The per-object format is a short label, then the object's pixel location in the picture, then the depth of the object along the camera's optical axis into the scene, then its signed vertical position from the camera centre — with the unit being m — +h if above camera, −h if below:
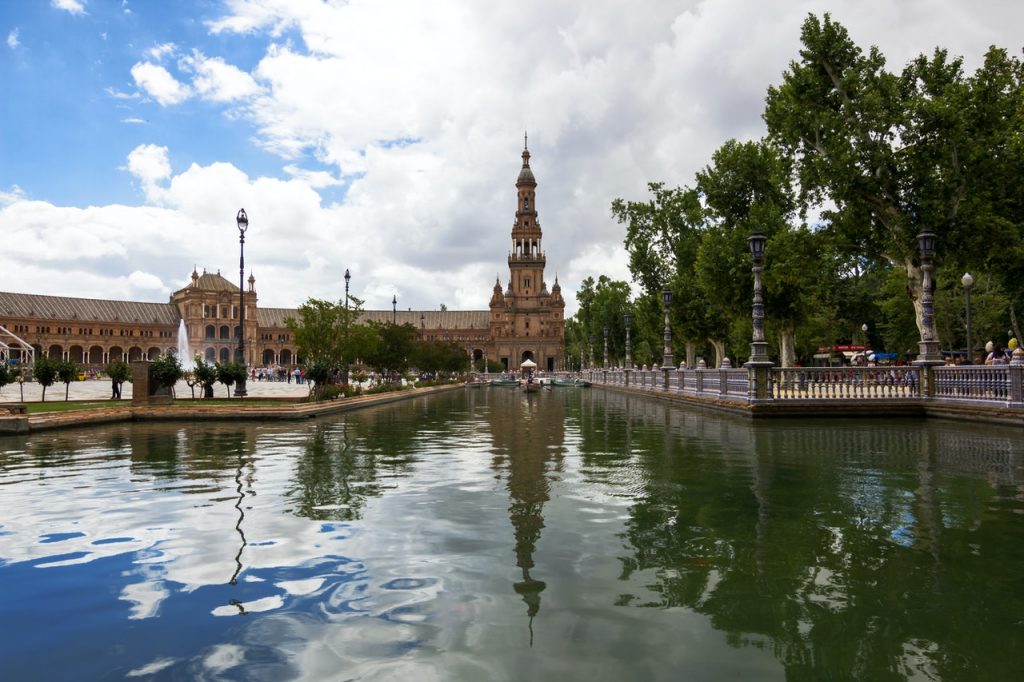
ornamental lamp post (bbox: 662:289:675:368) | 35.25 +0.87
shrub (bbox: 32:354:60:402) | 24.42 -0.07
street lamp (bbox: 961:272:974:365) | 24.89 +2.59
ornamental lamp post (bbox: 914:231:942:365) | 21.03 +1.32
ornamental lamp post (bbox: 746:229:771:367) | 22.27 +1.92
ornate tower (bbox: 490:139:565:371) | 149.25 +9.96
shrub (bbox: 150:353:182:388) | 23.99 -0.18
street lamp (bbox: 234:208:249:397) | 30.25 +5.76
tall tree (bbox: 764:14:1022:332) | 22.80 +7.11
